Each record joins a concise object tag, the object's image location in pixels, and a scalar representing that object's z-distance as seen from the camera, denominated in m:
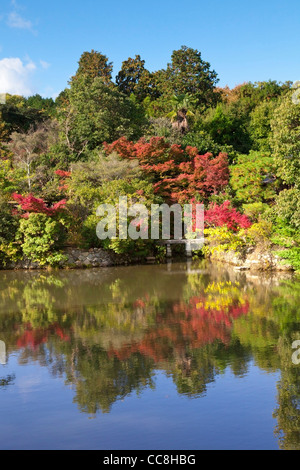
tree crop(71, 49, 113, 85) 39.72
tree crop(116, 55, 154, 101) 41.03
